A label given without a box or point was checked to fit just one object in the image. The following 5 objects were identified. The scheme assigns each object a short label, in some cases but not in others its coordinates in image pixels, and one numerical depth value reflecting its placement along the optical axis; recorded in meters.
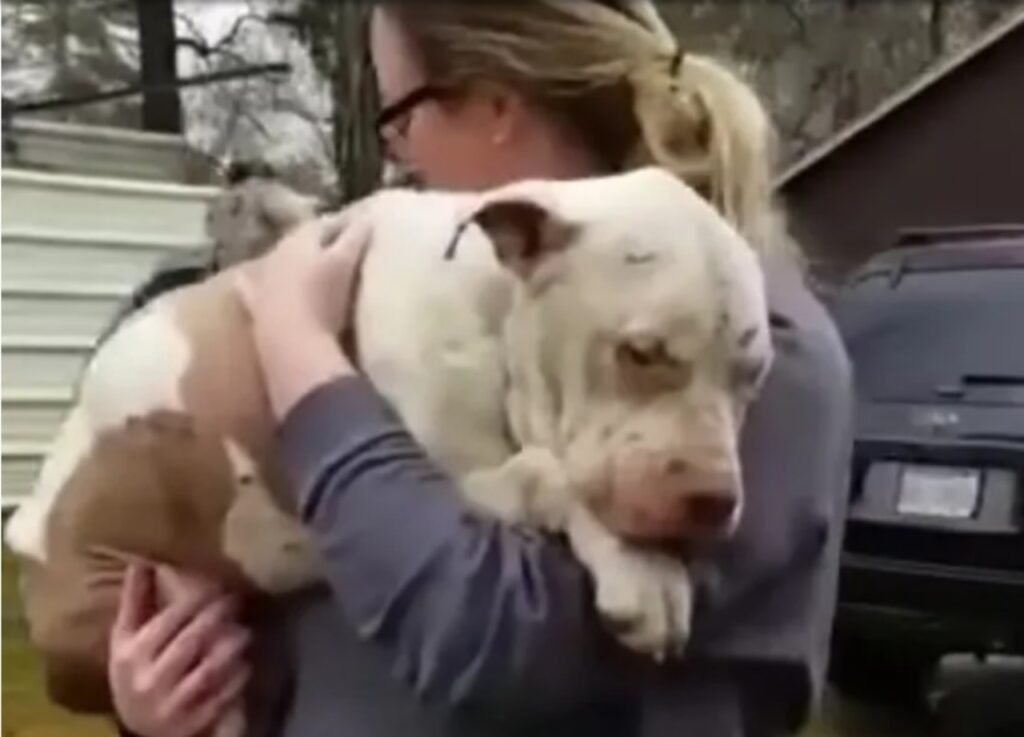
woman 1.25
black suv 4.56
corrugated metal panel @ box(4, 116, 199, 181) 6.55
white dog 1.24
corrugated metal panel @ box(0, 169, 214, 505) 6.34
